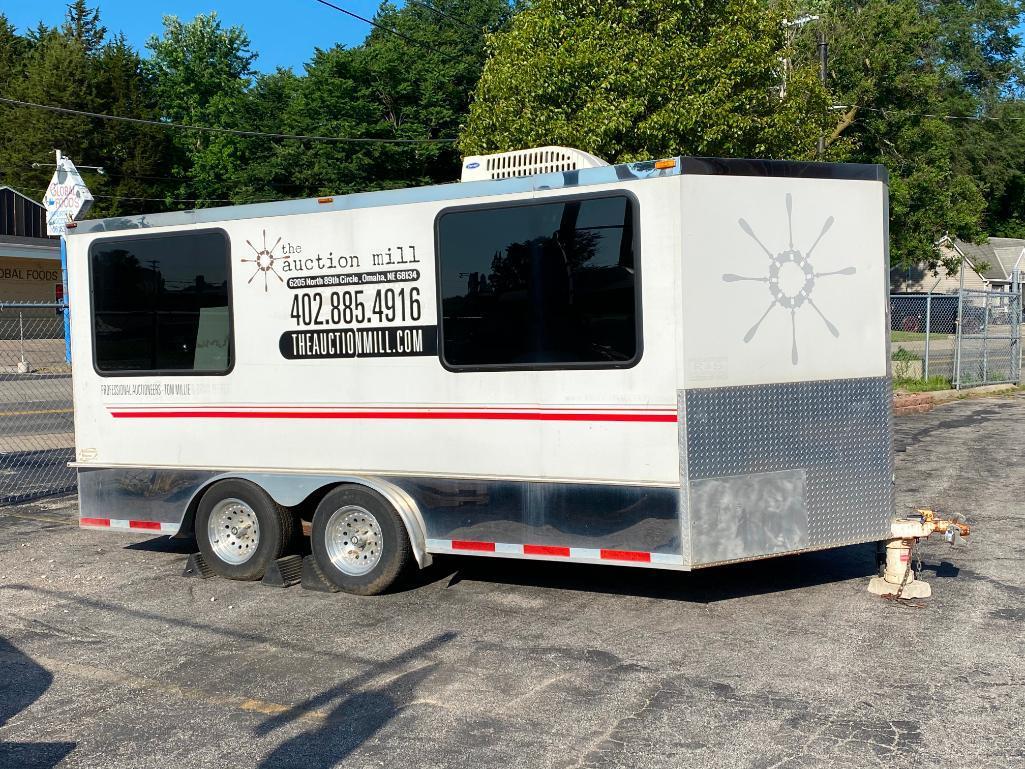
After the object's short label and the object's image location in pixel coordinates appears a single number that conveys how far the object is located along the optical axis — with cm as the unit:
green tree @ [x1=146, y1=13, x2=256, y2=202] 5647
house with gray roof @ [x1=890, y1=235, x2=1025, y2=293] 5884
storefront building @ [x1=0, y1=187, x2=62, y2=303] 3644
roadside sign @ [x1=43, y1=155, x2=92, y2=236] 1430
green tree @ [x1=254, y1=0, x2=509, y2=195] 4925
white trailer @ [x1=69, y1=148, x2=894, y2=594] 664
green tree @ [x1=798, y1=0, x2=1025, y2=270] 3884
